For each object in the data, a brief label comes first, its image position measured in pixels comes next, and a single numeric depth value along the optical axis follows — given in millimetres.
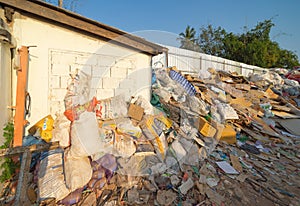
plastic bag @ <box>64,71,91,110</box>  2895
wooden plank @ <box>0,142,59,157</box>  2191
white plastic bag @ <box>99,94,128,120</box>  3114
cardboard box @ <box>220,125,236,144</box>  3740
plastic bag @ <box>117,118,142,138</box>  2830
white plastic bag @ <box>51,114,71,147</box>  2412
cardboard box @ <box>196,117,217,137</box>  3512
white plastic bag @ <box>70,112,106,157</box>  2285
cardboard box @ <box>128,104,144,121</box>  3227
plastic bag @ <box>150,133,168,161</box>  2840
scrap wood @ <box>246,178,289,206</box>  2412
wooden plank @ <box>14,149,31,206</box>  1970
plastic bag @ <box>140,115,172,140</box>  3028
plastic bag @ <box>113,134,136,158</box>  2584
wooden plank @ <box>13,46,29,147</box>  2418
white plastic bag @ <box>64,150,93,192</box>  2059
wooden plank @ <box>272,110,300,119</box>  5681
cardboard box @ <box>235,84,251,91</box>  7340
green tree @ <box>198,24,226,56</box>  19444
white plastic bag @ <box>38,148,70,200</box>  2029
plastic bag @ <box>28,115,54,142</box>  2596
